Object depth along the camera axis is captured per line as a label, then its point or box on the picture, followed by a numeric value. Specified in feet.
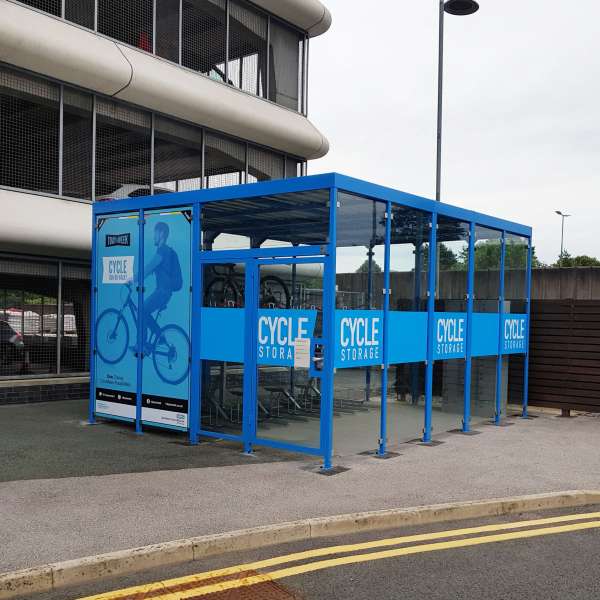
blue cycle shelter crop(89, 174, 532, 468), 26.37
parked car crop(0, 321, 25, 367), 39.37
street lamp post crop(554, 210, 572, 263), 190.80
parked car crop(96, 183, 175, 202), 44.96
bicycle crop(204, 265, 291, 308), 28.35
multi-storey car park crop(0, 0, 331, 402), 39.42
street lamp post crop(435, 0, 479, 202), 48.86
